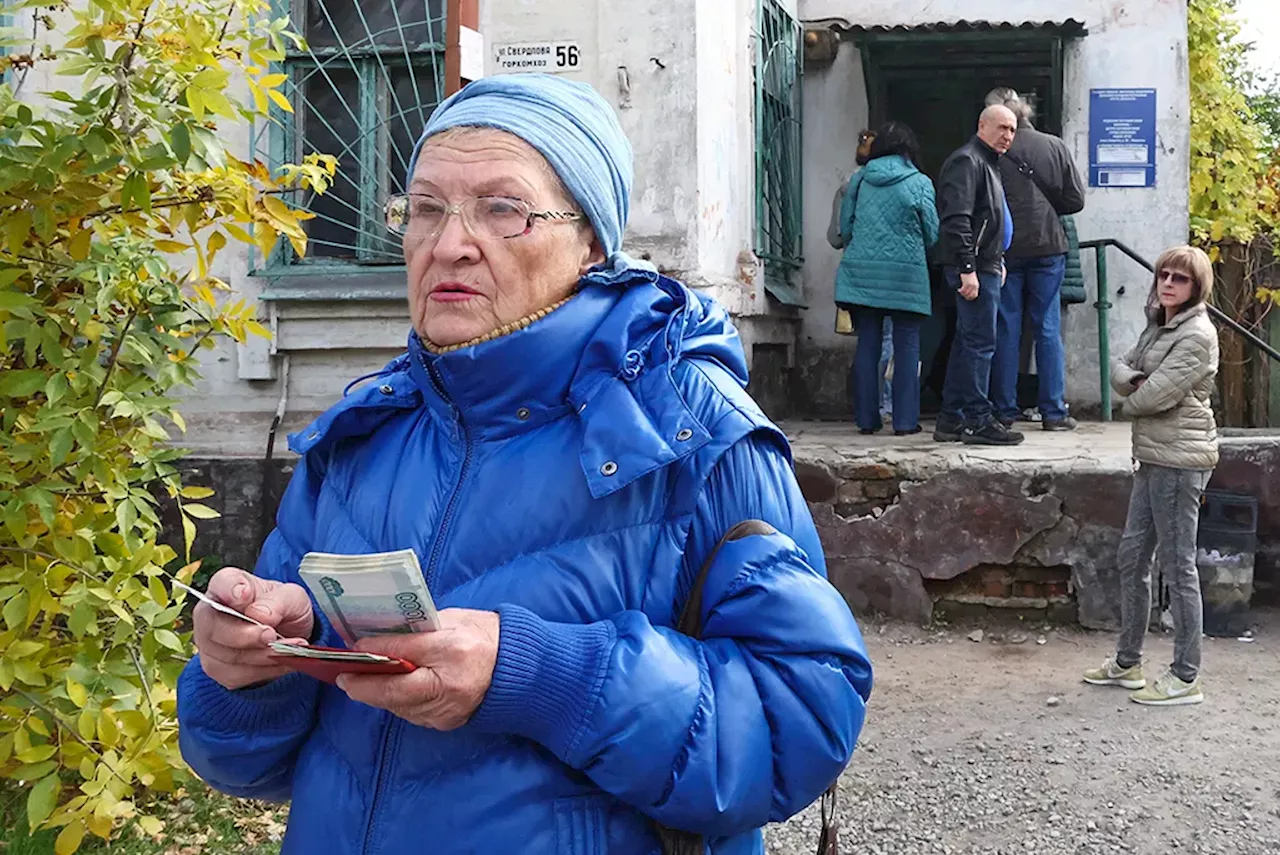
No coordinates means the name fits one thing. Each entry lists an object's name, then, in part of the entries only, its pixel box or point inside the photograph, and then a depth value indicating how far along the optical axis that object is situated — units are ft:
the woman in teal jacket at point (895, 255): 23.20
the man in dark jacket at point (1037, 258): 23.59
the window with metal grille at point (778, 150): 25.81
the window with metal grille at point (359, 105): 20.67
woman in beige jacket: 15.99
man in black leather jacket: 21.86
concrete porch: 18.98
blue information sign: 27.58
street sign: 20.12
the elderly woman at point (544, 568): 4.59
